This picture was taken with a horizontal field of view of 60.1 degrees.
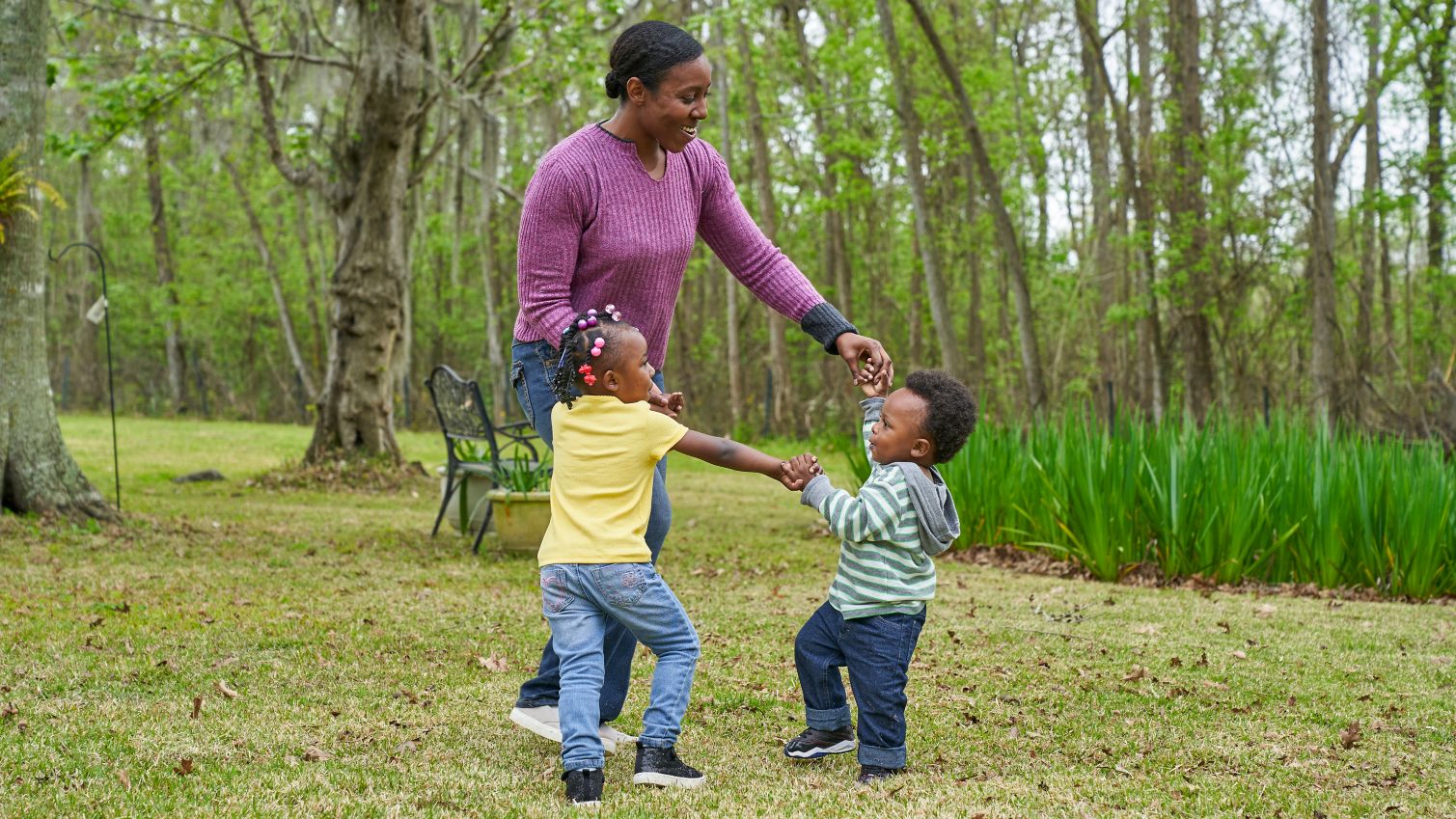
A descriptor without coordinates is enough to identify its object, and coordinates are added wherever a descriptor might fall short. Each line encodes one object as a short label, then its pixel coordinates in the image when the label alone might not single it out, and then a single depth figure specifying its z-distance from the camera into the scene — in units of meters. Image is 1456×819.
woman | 3.05
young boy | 3.05
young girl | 2.96
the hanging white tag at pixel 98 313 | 8.94
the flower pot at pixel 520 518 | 7.25
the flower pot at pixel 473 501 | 8.30
